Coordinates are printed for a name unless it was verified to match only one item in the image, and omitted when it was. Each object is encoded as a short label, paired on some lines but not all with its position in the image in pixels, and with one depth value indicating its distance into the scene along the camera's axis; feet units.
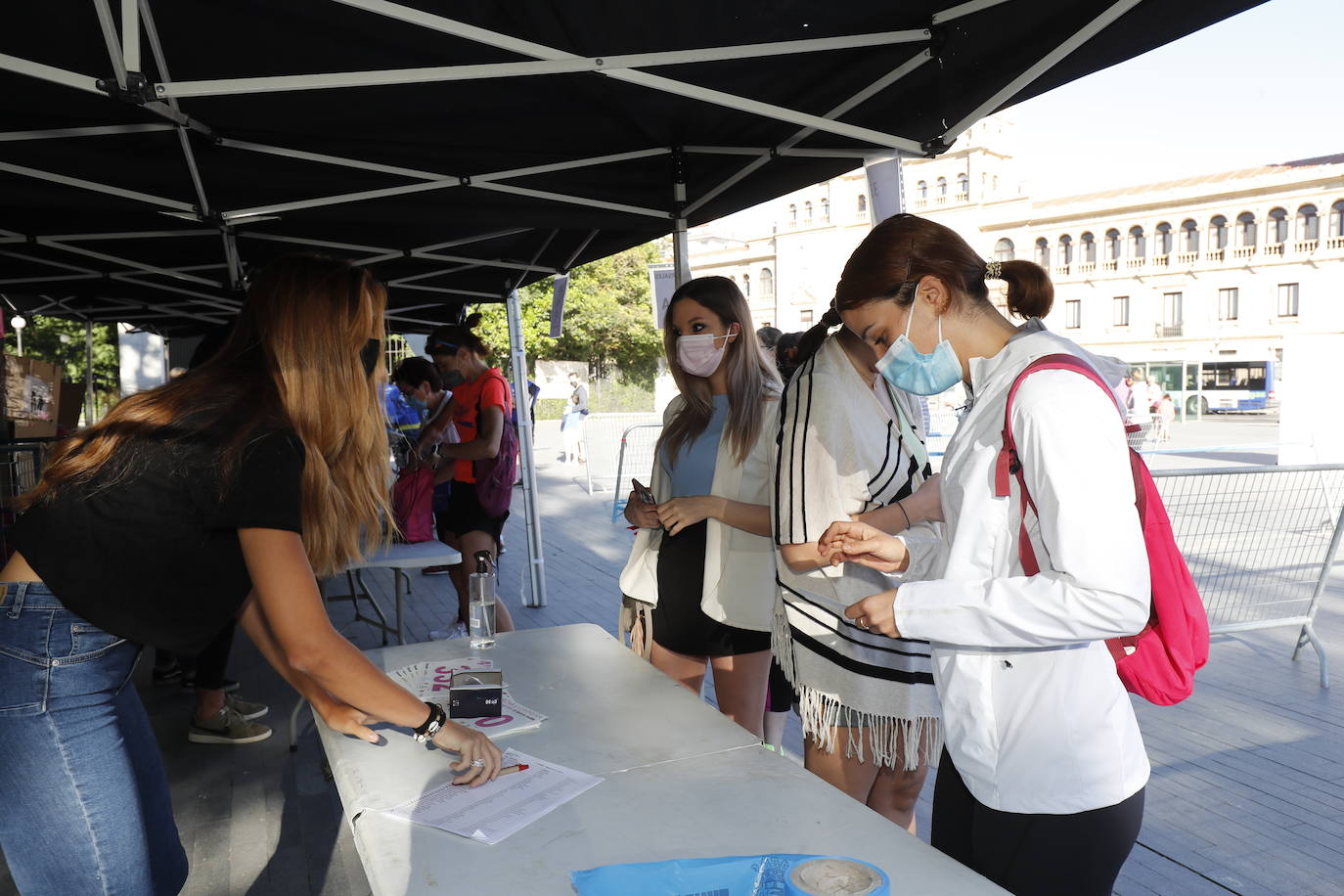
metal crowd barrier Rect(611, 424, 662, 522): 37.19
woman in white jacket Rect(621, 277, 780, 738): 8.27
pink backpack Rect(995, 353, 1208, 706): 4.24
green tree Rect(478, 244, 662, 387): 114.42
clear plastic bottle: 8.07
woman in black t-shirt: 4.70
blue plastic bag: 3.89
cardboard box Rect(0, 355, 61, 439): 18.52
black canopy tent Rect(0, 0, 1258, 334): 7.90
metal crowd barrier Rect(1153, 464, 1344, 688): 14.23
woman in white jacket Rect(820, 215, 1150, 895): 3.97
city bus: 99.66
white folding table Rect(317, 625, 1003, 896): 4.19
